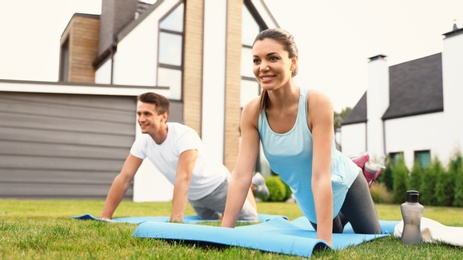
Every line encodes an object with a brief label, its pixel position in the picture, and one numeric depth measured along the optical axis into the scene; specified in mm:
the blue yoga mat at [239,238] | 2629
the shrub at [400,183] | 17625
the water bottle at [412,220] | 3428
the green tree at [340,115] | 43934
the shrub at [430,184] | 16766
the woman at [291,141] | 2961
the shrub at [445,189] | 16328
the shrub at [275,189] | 16219
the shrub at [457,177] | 15836
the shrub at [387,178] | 18719
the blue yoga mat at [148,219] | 5300
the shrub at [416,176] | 17375
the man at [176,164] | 5273
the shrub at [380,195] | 17609
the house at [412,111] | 18078
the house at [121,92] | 11992
